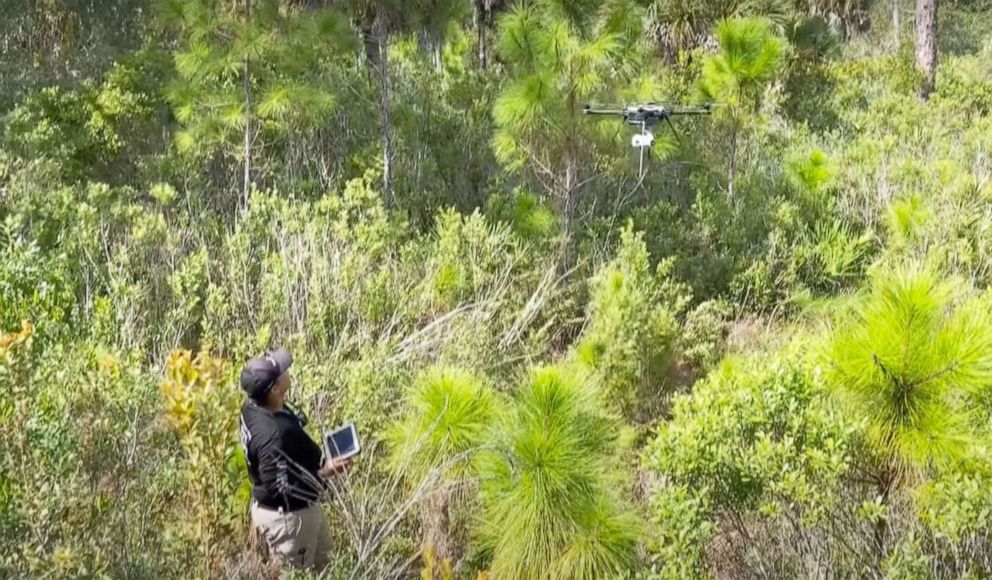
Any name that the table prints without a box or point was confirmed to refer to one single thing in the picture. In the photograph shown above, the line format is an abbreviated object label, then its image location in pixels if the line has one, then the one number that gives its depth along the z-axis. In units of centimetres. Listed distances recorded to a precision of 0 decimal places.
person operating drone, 326
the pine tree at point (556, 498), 333
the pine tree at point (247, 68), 679
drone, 608
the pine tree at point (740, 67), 685
